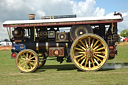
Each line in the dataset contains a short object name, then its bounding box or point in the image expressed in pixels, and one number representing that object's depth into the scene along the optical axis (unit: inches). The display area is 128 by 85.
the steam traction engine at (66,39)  348.2
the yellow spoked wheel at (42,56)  447.3
